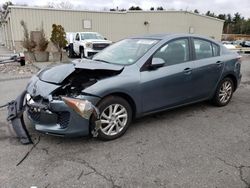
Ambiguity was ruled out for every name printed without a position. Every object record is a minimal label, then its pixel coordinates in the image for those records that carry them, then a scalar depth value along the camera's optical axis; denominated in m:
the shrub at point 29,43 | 13.56
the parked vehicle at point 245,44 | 28.71
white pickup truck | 13.85
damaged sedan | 3.29
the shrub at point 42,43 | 13.59
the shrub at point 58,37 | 13.53
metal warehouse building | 19.92
